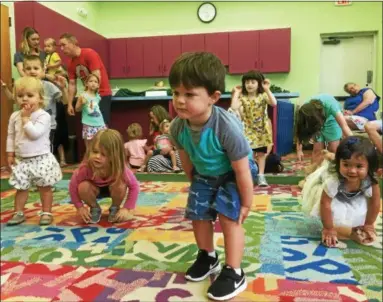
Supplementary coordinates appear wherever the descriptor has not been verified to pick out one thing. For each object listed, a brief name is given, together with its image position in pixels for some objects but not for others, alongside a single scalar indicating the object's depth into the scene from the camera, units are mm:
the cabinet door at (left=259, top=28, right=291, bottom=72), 3494
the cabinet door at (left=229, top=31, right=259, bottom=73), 3531
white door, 3521
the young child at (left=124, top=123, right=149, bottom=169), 2132
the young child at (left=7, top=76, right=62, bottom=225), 1023
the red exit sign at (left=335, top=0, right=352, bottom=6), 3490
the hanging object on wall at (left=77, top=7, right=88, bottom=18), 3453
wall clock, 3707
